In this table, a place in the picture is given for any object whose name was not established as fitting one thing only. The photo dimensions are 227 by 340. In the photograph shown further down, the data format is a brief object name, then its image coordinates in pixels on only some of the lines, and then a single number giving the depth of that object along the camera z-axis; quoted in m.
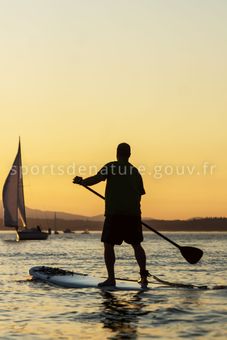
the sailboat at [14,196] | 83.44
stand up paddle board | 12.04
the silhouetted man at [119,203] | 11.75
